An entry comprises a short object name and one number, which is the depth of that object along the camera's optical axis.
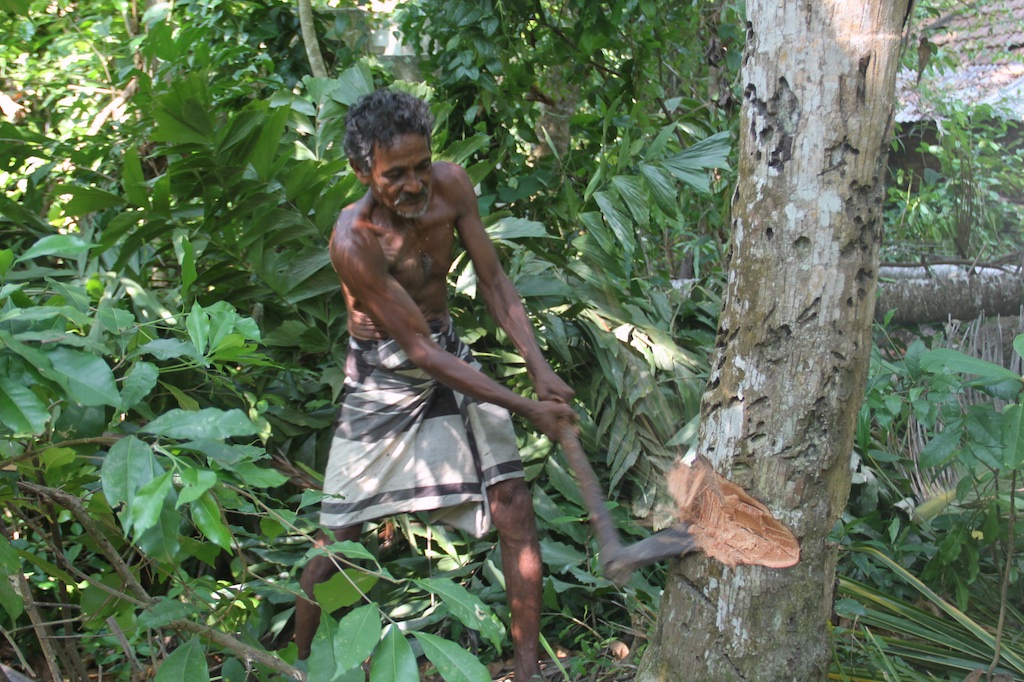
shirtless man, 2.69
